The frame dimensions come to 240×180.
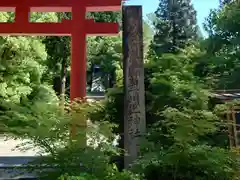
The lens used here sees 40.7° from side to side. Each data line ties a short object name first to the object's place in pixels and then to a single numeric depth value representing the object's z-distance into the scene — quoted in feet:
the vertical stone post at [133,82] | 14.83
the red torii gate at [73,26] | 19.49
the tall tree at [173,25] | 79.20
